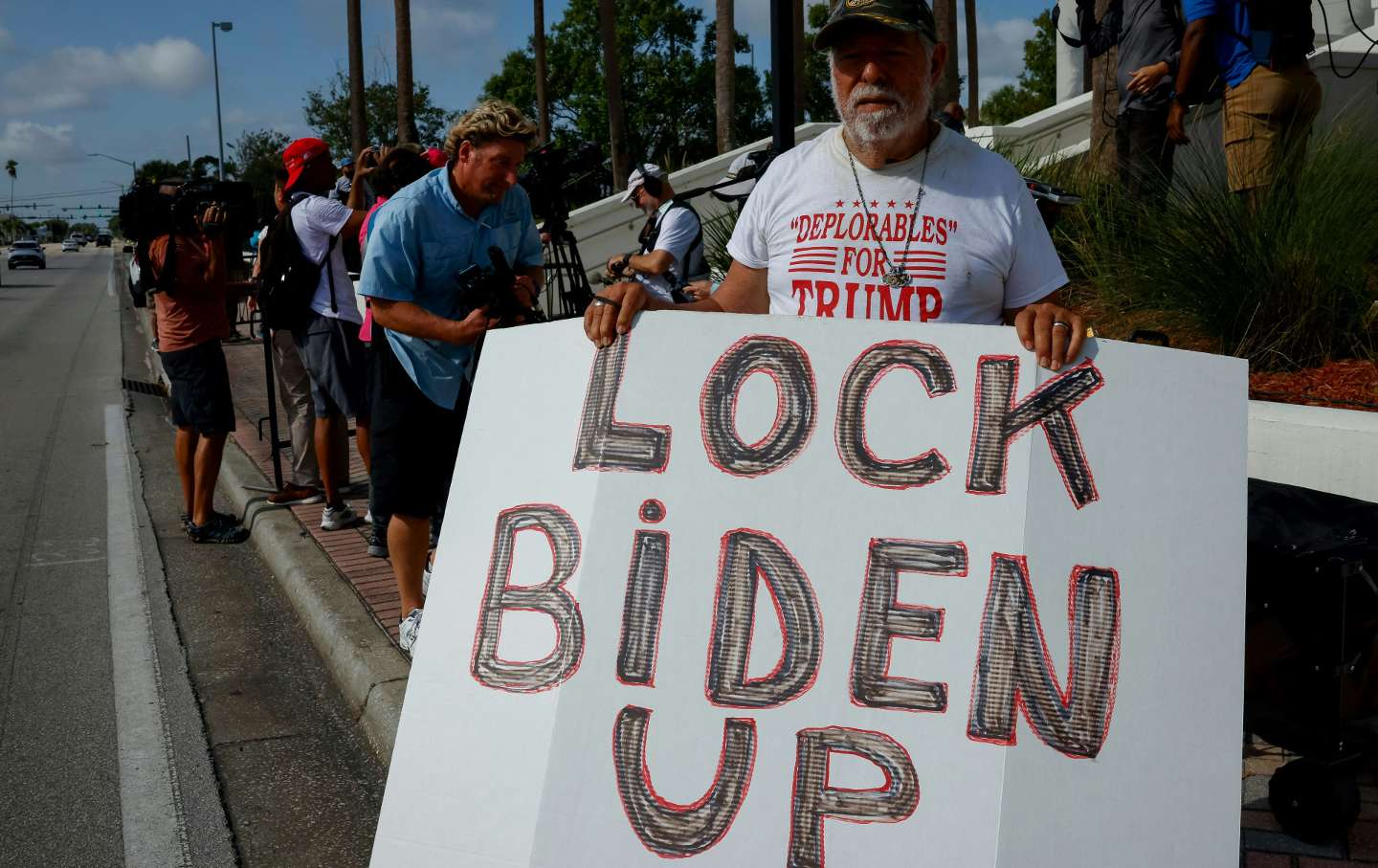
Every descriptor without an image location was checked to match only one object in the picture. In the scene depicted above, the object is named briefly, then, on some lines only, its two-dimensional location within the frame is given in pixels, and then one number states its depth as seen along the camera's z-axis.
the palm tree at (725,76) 23.14
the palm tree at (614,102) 28.20
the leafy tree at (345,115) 40.09
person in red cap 6.37
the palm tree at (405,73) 22.67
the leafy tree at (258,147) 51.06
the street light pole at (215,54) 52.25
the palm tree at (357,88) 28.33
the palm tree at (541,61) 37.50
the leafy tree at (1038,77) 40.56
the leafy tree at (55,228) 192.50
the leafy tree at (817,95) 58.33
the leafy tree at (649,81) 59.12
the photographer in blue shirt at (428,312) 4.14
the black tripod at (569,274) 6.94
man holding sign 2.64
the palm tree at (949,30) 22.16
